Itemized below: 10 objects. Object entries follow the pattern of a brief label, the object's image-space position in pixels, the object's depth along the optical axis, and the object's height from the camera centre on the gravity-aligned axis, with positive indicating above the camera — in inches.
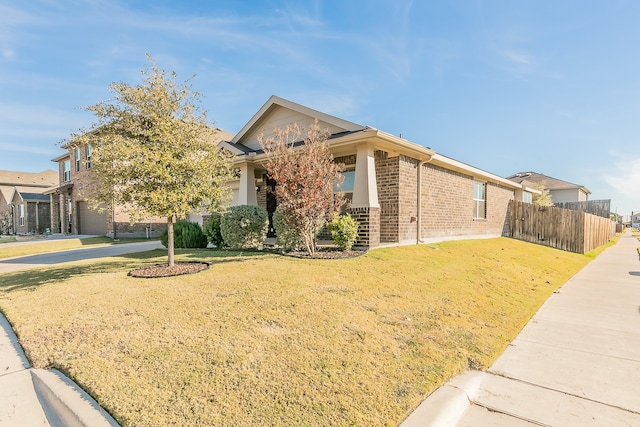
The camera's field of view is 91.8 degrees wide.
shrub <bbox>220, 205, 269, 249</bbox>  369.4 -24.8
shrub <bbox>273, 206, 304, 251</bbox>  333.7 -31.0
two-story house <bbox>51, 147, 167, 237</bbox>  776.3 -25.4
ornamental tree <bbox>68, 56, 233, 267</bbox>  245.0 +46.3
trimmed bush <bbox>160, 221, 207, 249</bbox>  451.5 -45.4
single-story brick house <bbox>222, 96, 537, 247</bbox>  346.0 +33.3
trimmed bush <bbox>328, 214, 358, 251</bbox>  329.7 -27.9
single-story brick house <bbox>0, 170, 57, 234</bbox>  1170.0 +14.2
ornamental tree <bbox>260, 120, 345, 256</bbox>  303.7 +22.0
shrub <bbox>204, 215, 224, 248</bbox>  430.0 -36.6
